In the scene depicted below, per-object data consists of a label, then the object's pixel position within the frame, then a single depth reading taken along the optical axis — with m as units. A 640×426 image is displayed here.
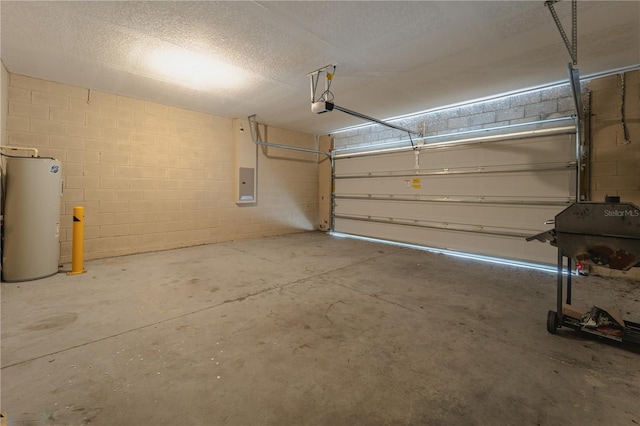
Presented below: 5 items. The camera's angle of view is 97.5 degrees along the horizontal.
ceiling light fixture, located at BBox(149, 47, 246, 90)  3.16
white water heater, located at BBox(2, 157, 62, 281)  3.16
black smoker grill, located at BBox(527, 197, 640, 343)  1.78
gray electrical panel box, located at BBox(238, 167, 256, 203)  5.98
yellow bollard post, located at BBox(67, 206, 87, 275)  3.56
